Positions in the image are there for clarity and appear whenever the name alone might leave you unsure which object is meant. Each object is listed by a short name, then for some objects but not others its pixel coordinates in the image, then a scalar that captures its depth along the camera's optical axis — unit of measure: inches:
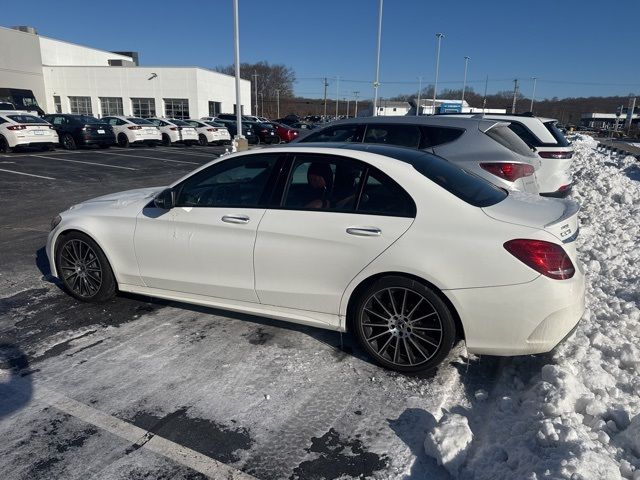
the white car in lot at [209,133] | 1088.8
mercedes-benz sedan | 123.2
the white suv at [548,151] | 296.7
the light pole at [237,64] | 798.6
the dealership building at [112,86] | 1973.4
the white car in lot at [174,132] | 1032.8
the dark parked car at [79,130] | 832.3
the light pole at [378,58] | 1192.2
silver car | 248.5
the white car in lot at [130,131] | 937.5
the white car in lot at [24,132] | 711.1
